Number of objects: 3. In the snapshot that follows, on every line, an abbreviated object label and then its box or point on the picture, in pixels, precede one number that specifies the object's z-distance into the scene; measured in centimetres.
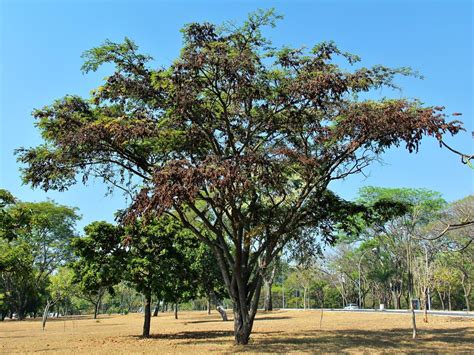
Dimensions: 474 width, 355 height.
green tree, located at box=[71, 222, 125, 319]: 2127
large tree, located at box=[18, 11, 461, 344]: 1232
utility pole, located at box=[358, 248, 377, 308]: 6048
